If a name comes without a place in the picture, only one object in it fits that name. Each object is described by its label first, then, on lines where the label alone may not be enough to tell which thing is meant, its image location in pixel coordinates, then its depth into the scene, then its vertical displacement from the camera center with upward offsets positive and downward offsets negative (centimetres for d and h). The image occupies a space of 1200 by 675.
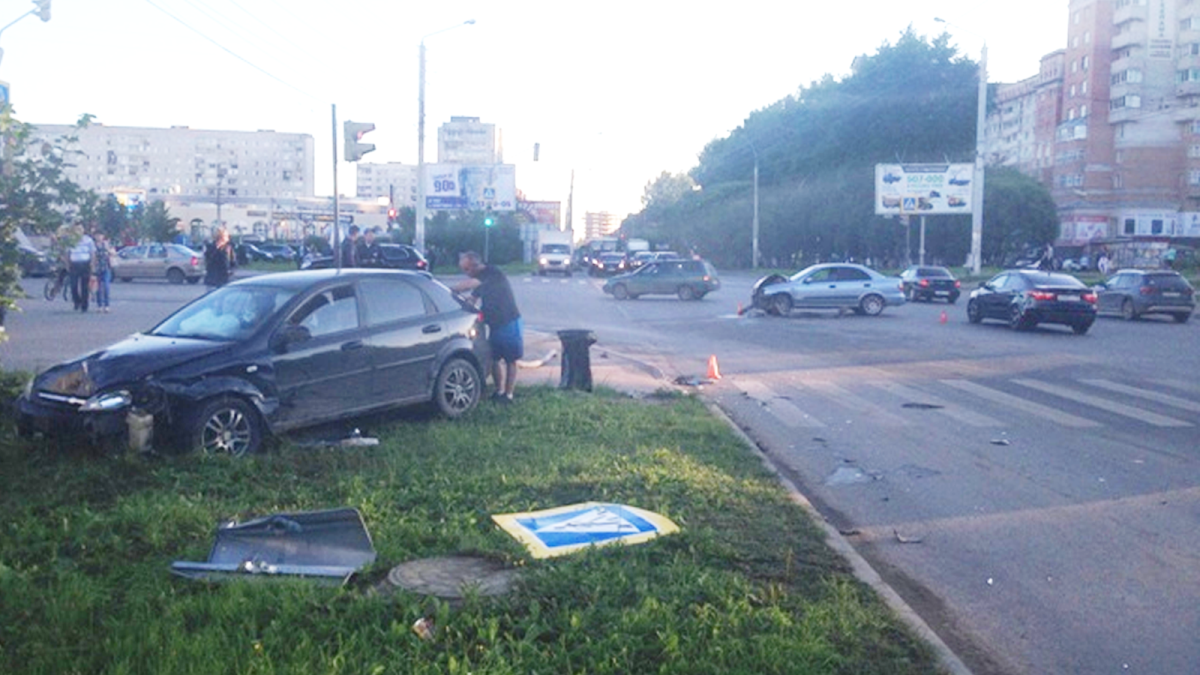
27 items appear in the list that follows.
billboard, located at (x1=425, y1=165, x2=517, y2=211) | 8062 +306
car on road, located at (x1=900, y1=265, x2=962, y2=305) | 4409 -164
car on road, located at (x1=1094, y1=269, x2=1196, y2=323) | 3291 -142
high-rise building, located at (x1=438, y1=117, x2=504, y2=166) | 13875 +1058
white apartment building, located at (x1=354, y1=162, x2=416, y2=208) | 19140 +586
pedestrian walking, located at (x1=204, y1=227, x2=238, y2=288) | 2042 -52
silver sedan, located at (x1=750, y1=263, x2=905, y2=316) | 3406 -148
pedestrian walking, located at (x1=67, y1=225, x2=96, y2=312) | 2445 -92
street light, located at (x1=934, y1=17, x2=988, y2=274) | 5203 +261
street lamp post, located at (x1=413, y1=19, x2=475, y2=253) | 4269 +242
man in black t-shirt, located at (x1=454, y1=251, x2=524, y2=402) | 1295 -97
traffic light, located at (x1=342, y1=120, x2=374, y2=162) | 1945 +141
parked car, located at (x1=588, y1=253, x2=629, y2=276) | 6744 -161
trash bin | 1464 -150
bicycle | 2889 -147
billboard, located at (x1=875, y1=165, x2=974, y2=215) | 6322 +262
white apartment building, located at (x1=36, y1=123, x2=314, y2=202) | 15900 +931
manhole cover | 583 -172
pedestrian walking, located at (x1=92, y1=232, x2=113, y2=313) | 2556 -100
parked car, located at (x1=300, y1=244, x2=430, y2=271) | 3622 -82
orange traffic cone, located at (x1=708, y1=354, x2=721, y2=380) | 1809 -202
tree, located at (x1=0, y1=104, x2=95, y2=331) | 1018 +32
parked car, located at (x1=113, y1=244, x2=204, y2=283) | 4431 -130
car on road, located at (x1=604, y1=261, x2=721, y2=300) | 4272 -160
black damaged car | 914 -112
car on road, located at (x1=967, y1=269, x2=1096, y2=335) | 2733 -136
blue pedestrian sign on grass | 688 -176
